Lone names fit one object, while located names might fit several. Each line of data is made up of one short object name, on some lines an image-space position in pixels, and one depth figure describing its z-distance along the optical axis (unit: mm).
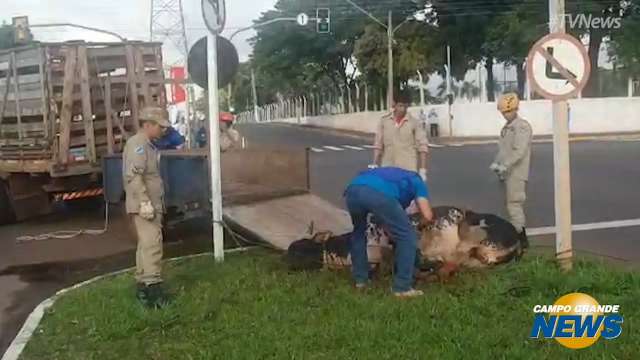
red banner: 15464
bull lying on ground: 6477
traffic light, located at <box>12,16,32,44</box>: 16125
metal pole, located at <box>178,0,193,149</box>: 16992
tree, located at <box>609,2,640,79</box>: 33656
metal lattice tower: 34831
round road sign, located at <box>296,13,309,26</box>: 29528
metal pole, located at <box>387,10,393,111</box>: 36062
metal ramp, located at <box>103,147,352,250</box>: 8773
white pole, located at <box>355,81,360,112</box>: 52447
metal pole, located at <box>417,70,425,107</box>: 41062
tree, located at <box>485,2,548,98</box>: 33469
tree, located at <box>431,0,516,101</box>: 38750
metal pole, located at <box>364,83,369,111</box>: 49750
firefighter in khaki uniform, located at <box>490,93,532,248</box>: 7352
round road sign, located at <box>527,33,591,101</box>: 6074
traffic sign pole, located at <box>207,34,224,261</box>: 7453
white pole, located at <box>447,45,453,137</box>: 38938
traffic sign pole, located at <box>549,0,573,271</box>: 6344
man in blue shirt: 5676
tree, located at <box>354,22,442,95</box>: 41000
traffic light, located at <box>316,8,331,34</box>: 27656
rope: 10523
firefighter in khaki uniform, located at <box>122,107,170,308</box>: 5887
